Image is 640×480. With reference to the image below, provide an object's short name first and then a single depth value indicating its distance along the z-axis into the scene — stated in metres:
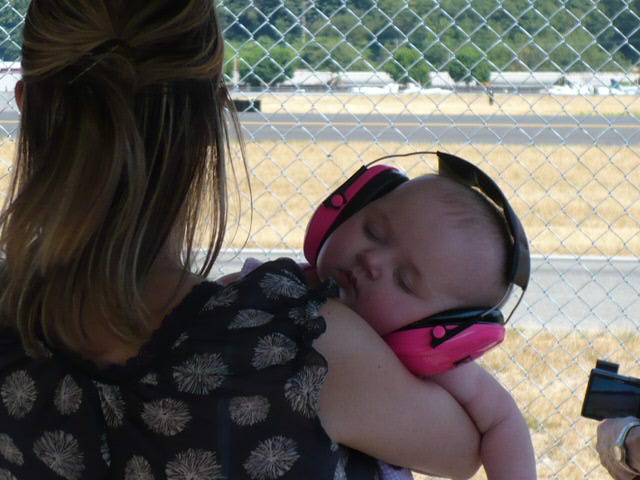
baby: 1.94
